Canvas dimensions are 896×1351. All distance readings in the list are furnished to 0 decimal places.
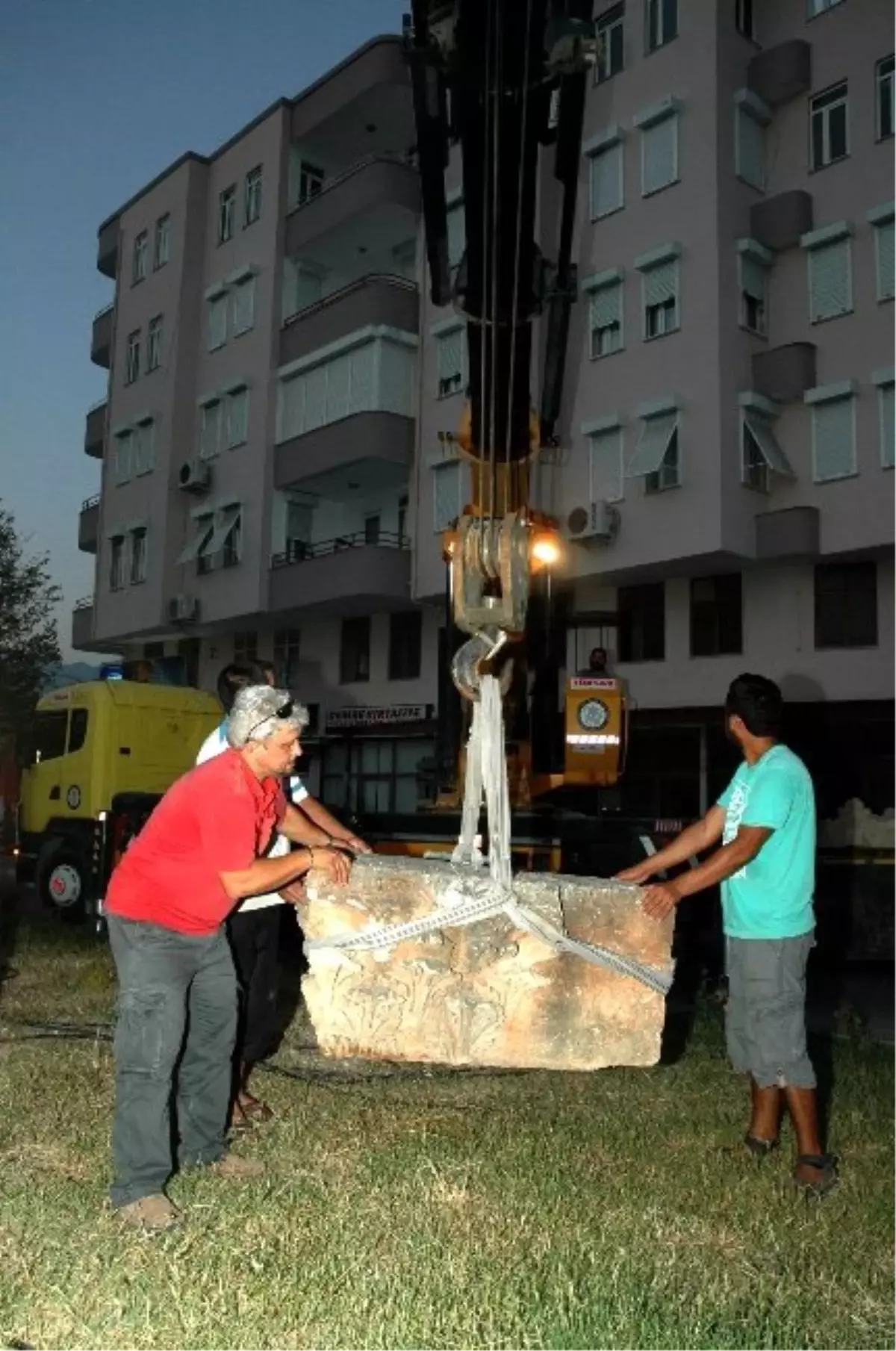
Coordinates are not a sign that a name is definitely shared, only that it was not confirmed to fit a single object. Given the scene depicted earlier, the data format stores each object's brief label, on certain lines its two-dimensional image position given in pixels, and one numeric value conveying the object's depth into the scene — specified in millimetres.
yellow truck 13742
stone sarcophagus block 4547
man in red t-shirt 4246
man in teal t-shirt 4785
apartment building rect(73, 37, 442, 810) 24375
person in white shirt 5430
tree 26469
